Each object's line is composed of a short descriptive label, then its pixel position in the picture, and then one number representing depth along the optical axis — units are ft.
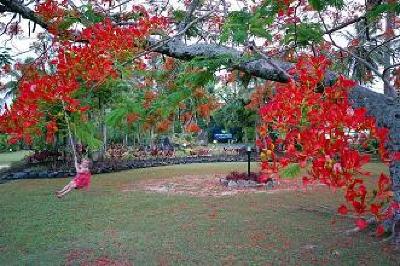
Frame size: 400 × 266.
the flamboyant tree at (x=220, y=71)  8.61
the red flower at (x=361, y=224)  8.87
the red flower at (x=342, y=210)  9.32
